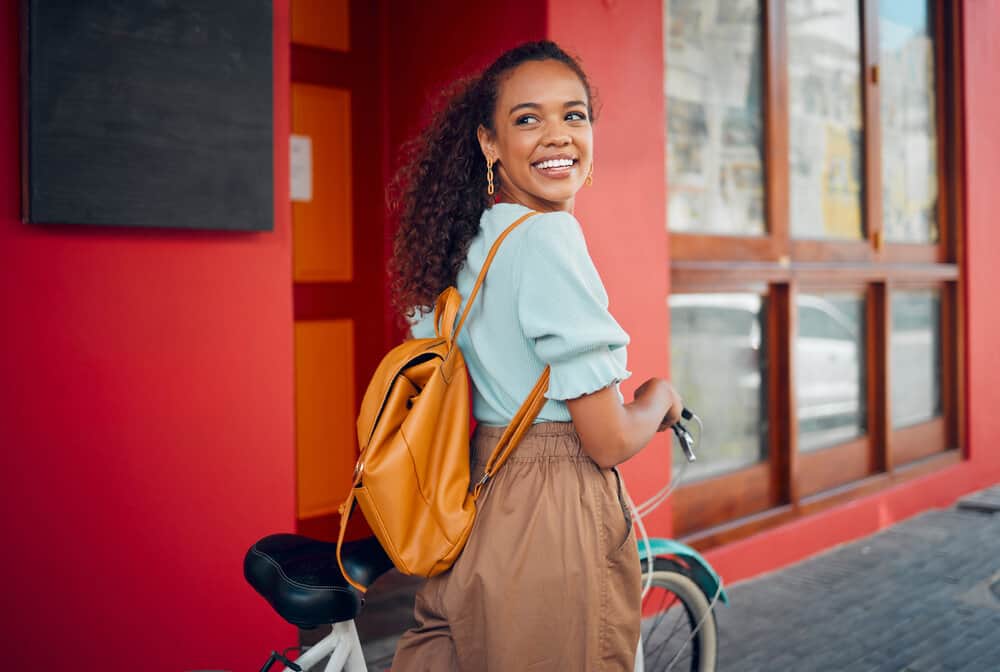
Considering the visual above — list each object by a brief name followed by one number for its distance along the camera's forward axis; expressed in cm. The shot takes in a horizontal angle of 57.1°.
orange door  424
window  455
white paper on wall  421
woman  161
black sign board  249
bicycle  185
